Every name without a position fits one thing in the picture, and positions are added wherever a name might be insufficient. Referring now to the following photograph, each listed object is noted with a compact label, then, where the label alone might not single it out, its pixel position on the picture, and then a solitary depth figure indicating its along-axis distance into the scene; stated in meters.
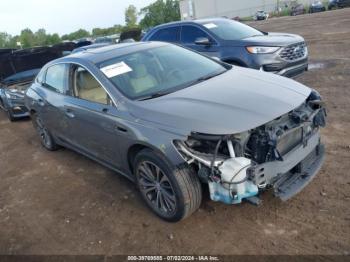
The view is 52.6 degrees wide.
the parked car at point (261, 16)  52.56
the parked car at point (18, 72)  8.93
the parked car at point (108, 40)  23.76
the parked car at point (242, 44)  7.04
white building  72.72
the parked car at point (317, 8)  39.12
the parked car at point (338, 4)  35.06
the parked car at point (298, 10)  45.66
